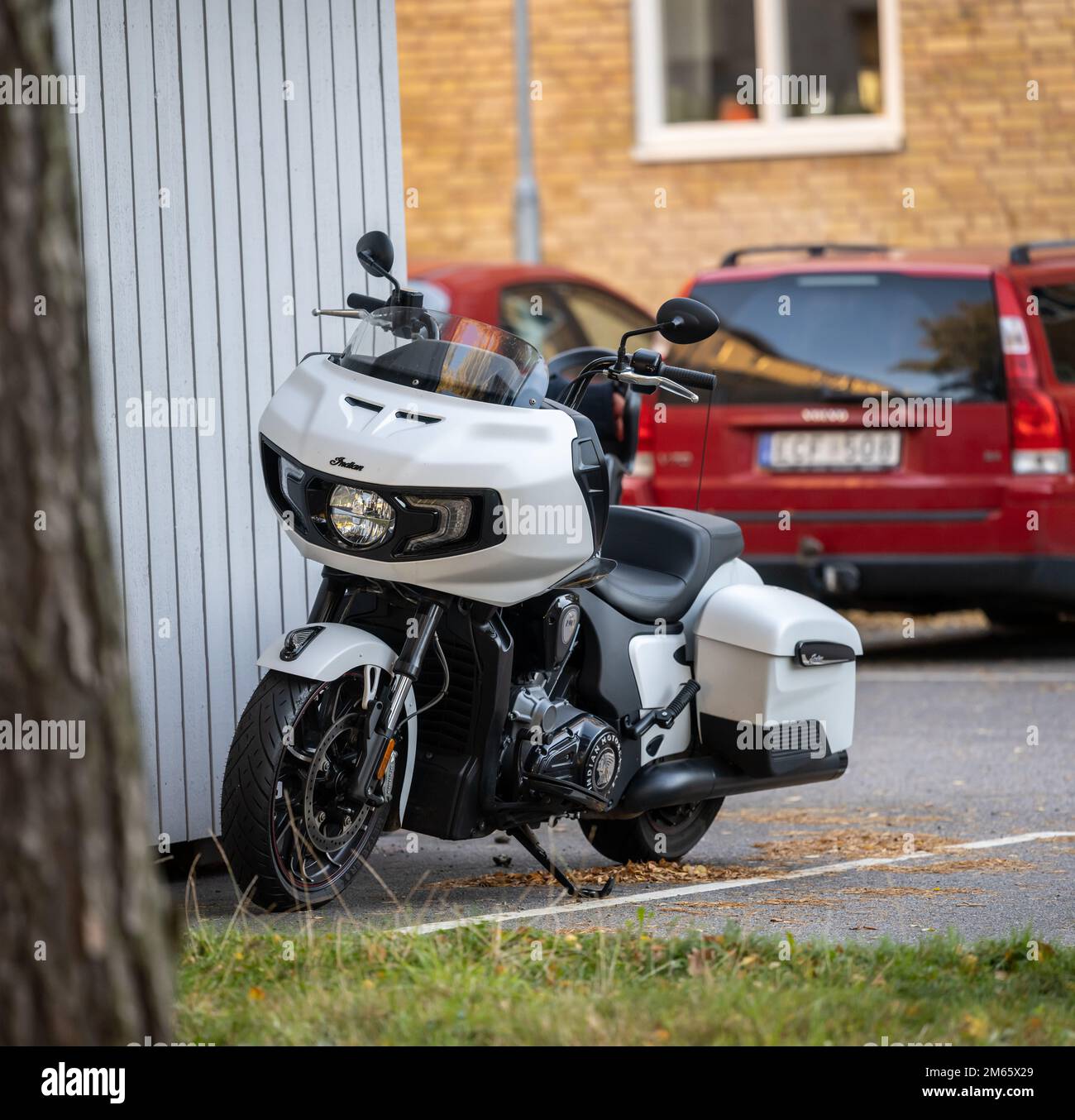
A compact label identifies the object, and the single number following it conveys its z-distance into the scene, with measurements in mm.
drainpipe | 32187
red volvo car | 19047
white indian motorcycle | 9695
